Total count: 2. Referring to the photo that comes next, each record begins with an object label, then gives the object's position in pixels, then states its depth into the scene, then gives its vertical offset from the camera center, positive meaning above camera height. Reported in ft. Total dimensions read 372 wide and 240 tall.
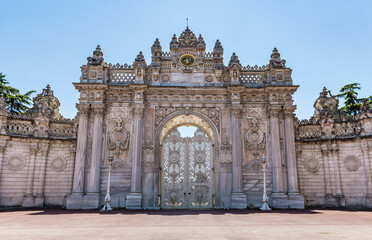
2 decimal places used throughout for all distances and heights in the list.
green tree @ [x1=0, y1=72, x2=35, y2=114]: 112.37 +29.52
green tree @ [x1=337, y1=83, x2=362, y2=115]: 114.11 +30.71
